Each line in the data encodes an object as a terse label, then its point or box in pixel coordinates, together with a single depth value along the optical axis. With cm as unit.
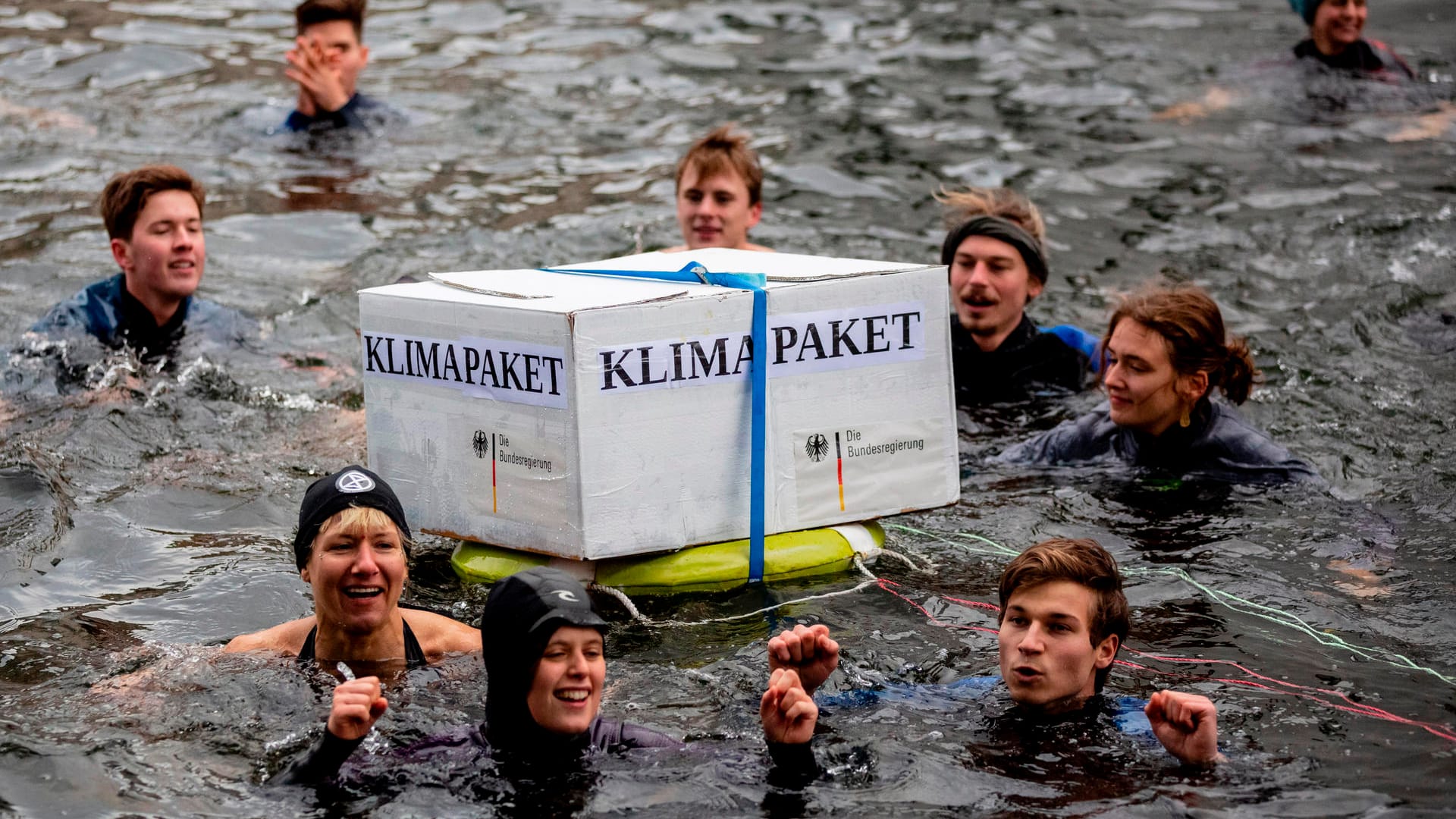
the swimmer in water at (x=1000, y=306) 832
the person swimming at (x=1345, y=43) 1316
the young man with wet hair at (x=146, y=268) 835
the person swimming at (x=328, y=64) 1251
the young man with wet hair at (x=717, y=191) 890
